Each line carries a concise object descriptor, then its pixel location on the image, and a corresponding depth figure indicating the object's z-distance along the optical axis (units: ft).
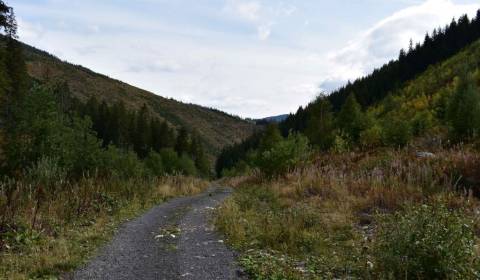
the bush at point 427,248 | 15.33
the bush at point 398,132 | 106.73
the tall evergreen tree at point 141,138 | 300.81
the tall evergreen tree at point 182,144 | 315.37
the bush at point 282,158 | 68.18
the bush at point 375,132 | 120.25
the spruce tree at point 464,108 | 85.68
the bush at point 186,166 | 231.69
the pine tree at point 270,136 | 184.69
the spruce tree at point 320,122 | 191.93
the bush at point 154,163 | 199.34
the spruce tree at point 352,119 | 164.66
